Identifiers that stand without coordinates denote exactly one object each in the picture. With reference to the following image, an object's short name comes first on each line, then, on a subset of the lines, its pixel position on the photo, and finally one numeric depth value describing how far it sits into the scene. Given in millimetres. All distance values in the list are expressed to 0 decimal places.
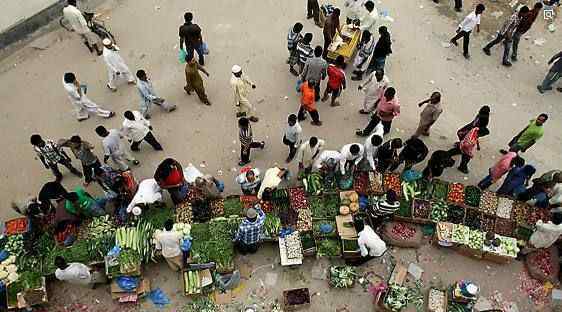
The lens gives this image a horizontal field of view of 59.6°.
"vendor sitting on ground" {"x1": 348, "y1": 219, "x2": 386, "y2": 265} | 8266
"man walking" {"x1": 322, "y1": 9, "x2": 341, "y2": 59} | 11149
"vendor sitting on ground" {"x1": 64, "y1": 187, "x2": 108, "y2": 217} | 8516
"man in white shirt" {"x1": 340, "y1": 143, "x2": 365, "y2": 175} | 8830
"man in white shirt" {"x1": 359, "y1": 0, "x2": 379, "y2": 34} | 11194
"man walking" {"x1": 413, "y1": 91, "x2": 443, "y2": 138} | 9453
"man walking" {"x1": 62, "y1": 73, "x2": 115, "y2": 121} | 9972
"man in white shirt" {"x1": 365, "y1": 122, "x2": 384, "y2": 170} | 8938
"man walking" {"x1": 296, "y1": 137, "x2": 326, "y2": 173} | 8977
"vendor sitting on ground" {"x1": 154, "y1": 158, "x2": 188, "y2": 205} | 8586
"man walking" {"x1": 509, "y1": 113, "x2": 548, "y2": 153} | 9125
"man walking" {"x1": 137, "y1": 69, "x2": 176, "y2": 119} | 9936
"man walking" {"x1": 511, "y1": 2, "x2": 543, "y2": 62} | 11109
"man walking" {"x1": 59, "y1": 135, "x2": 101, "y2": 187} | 8867
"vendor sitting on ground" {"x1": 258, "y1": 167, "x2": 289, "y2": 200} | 9023
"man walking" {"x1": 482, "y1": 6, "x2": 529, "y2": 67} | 11164
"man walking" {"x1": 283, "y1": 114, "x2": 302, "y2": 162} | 9030
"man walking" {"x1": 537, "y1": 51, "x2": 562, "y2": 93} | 10875
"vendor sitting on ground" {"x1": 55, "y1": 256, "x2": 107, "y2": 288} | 7816
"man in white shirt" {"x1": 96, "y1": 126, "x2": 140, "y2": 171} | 9047
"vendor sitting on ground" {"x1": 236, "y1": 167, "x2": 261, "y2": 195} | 8953
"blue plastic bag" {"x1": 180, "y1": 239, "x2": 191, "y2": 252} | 8516
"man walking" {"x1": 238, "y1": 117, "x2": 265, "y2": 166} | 9148
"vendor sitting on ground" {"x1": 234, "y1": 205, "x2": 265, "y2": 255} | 8188
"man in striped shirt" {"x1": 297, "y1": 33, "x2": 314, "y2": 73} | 10734
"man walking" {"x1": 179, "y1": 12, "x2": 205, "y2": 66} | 11023
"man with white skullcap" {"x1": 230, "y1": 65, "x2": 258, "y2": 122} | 9875
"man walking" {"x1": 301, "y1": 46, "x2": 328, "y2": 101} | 10078
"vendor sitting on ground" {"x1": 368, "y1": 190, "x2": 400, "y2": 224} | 8453
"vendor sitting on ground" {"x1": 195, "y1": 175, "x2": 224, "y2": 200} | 8938
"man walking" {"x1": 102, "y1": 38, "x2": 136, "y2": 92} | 10531
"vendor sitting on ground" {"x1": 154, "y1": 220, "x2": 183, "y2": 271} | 8062
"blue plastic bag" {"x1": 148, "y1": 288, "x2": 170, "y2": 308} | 8734
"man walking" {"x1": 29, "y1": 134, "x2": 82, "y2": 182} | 8910
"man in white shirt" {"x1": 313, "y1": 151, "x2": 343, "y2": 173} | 9078
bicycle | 11867
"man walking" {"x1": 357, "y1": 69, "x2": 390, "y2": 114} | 9665
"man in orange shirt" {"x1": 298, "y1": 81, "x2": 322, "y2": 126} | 9875
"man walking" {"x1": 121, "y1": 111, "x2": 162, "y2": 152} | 9383
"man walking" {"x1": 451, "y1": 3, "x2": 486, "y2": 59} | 11328
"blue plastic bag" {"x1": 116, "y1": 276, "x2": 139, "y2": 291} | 8539
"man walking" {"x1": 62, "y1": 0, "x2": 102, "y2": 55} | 11422
